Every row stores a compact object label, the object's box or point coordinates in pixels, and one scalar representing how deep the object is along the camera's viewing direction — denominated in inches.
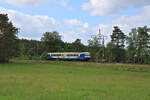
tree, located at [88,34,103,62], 2221.7
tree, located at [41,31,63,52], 3572.1
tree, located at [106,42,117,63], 2055.9
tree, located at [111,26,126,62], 2074.3
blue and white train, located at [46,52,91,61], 2226.9
